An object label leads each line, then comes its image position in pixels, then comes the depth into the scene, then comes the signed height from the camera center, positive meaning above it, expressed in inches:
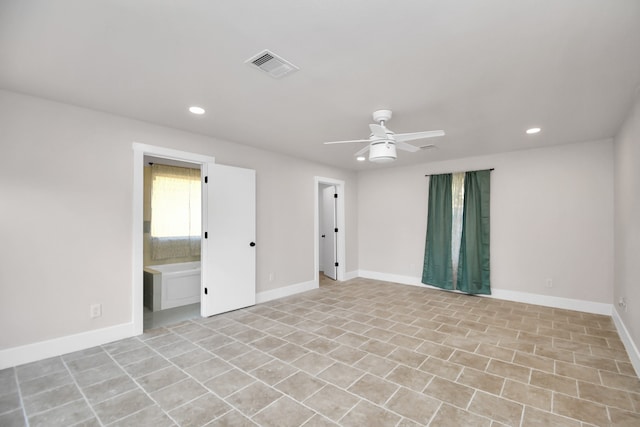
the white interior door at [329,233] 255.8 -14.1
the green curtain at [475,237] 199.8 -13.7
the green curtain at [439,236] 214.7 -14.3
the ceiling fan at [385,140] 108.1 +30.9
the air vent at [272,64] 81.3 +45.7
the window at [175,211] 213.5 +4.4
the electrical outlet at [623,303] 127.4 -39.8
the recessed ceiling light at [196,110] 120.4 +45.7
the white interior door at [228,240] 158.1 -13.2
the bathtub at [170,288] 171.9 -44.6
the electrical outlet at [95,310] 120.0 -39.5
